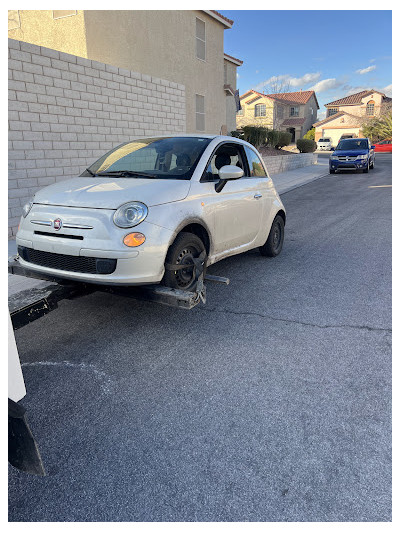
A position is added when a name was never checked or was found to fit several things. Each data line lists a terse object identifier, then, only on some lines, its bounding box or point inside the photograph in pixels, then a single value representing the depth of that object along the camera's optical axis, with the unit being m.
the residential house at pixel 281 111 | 52.25
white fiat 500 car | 3.13
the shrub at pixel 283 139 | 24.71
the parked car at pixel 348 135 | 54.03
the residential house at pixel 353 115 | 58.59
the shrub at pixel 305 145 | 28.73
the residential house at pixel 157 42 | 11.84
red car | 41.81
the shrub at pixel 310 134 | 55.76
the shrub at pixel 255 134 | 21.92
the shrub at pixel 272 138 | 23.36
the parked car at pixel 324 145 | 50.28
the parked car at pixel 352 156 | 20.34
